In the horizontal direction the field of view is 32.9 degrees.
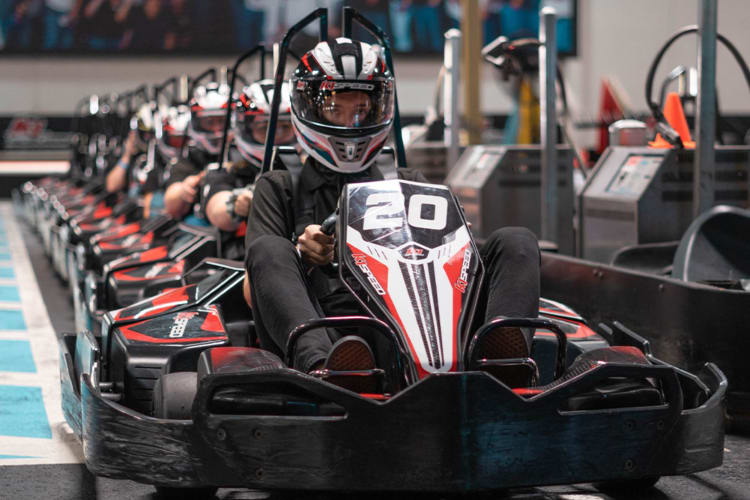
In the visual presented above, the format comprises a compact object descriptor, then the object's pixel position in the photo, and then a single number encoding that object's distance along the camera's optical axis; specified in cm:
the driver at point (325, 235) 284
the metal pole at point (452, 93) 805
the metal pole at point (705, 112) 472
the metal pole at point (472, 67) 1002
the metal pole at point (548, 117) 616
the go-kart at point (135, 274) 510
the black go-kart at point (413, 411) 251
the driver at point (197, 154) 588
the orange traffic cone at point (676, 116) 642
